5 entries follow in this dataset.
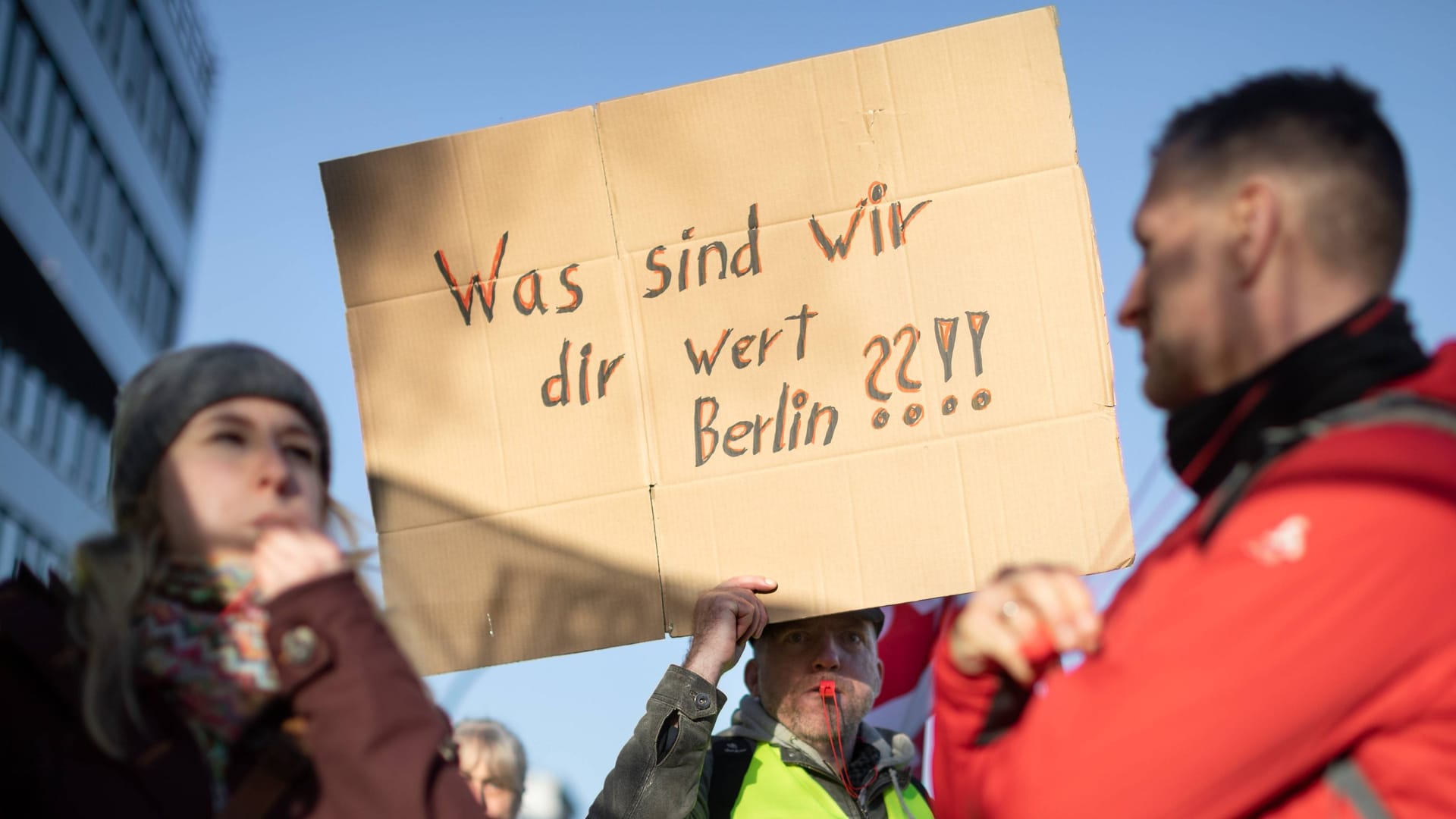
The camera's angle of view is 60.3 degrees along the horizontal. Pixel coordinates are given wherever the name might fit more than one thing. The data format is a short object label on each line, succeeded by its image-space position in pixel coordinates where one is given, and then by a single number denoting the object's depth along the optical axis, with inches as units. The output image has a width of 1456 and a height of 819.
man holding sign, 96.5
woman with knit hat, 51.9
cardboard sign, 95.0
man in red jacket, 41.0
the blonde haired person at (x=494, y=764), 146.6
